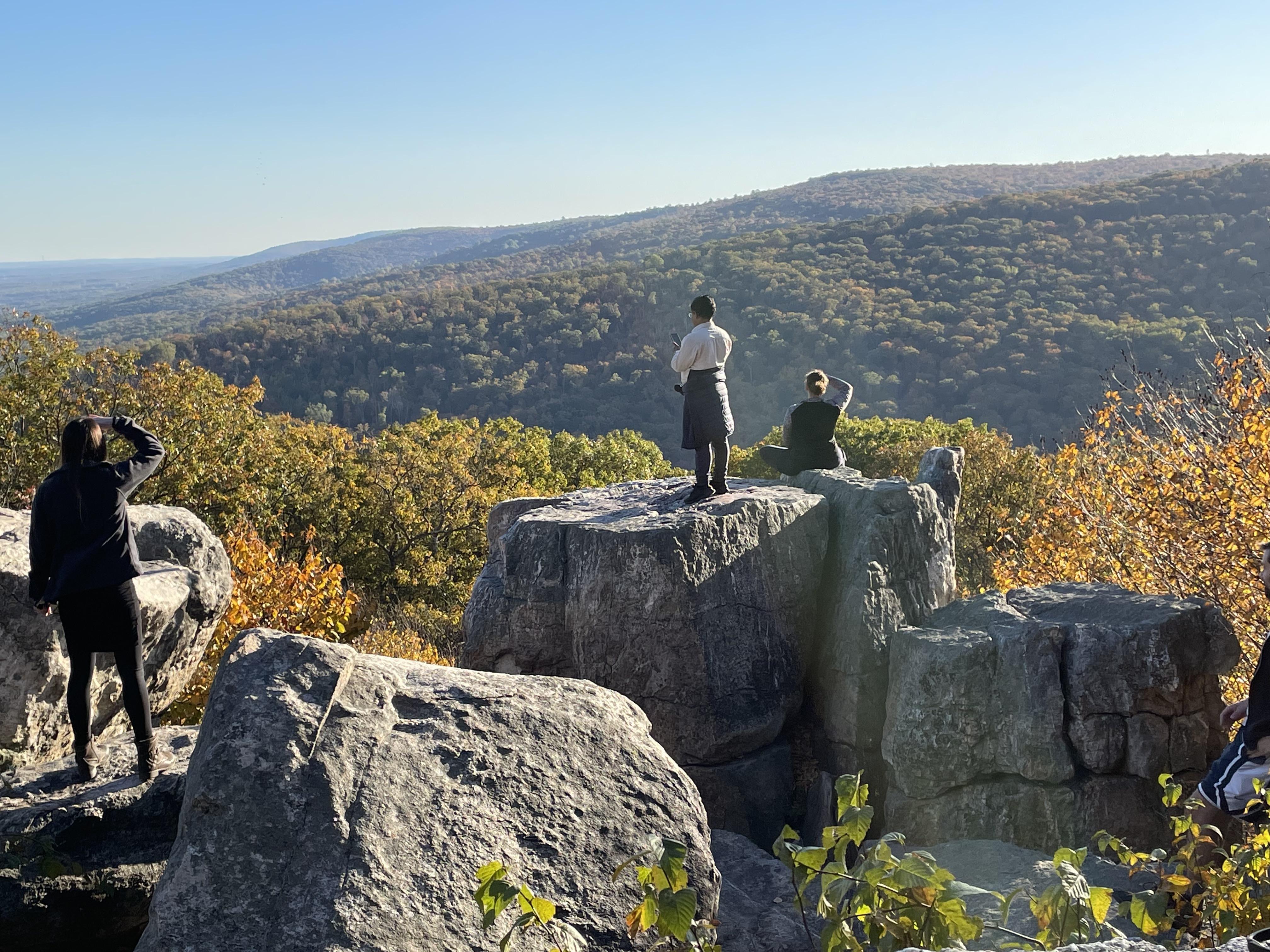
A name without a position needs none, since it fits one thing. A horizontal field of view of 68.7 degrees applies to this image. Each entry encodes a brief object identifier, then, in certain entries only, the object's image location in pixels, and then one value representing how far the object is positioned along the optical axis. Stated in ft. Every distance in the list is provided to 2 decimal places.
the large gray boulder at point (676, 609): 31.27
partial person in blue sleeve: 18.28
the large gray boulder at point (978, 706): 27.07
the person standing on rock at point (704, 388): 32.17
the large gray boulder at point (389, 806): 14.46
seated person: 38.09
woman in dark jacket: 19.80
